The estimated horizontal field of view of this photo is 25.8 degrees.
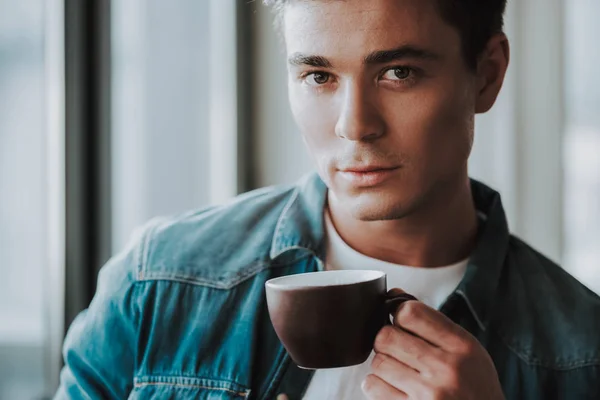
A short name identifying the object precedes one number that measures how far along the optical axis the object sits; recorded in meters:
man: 0.98
